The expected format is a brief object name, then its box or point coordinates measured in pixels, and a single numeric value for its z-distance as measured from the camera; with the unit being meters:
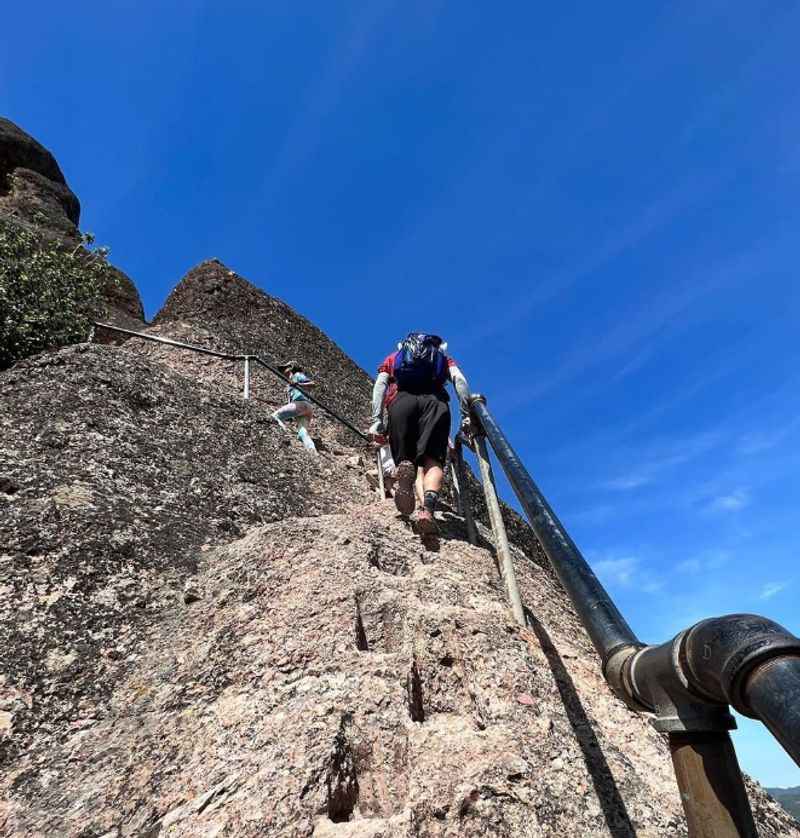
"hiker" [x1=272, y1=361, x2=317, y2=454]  10.34
